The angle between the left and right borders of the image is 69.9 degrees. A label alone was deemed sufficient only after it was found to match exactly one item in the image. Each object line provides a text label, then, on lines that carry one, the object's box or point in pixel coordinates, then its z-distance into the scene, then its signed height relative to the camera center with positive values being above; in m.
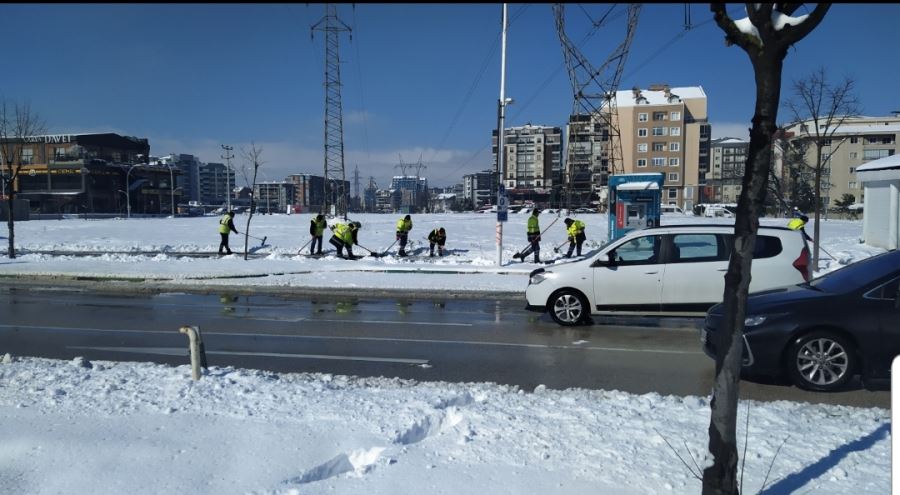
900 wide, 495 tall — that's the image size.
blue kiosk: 22.67 +0.59
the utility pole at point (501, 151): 20.94 +2.27
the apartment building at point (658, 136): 94.75 +12.04
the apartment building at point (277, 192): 190.19 +7.21
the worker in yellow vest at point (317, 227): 24.69 -0.42
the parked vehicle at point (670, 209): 67.31 +0.83
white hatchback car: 10.22 -0.91
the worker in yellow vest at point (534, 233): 22.81 -0.59
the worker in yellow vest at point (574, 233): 23.39 -0.60
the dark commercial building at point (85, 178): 90.31 +5.39
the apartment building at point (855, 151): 78.56 +8.24
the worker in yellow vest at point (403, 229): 24.47 -0.49
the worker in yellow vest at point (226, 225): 25.22 -0.36
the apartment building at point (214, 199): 180.88 +5.04
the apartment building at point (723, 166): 119.75 +10.78
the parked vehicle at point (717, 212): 54.65 +0.41
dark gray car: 6.41 -1.19
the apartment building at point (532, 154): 153.75 +15.42
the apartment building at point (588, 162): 81.56 +8.99
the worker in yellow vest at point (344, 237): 23.75 -0.77
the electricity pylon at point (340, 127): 50.47 +7.07
